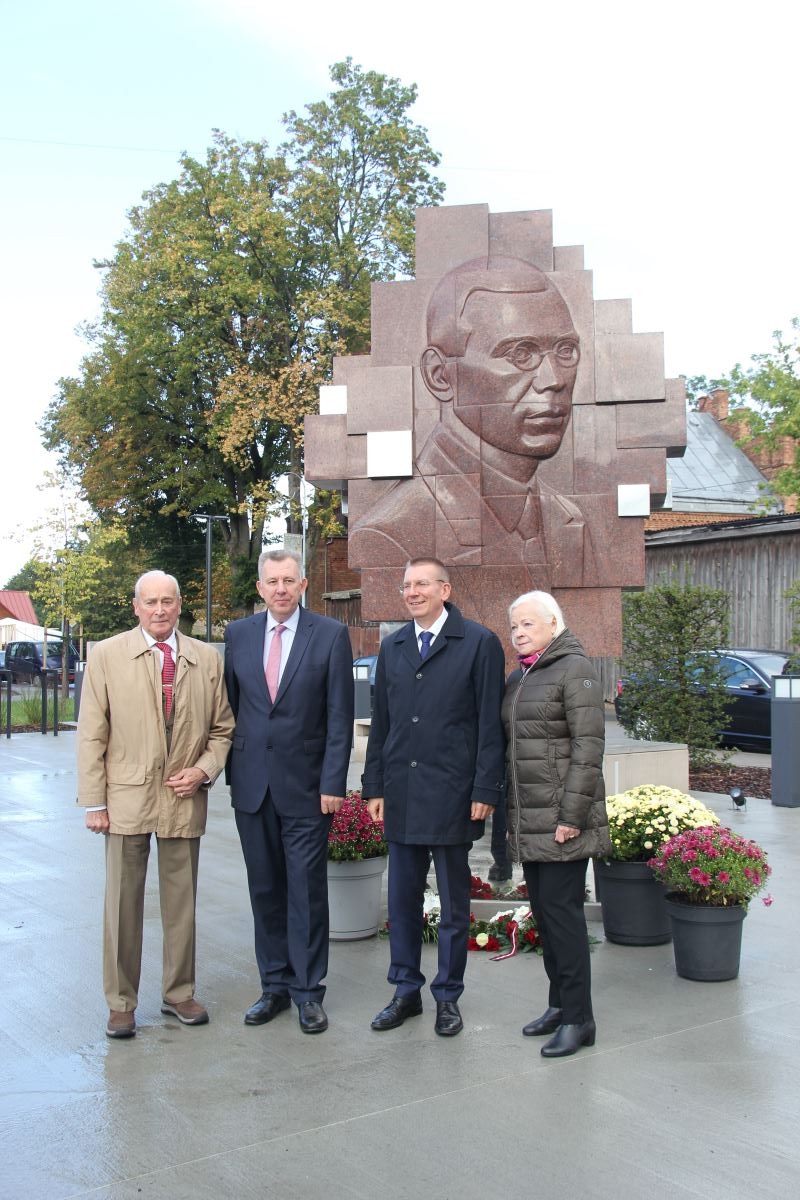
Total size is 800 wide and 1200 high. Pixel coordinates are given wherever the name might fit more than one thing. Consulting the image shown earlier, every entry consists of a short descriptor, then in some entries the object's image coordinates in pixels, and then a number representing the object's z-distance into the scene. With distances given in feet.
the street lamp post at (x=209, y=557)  120.57
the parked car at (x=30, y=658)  144.77
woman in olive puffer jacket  14.79
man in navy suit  16.15
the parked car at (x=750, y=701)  51.67
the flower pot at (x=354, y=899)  19.97
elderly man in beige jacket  15.64
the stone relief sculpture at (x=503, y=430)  29.94
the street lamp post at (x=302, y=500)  101.60
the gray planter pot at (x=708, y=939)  17.72
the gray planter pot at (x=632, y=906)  19.47
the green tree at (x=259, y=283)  103.14
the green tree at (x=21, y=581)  360.99
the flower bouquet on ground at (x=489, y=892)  21.67
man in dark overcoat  15.70
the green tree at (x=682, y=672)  41.81
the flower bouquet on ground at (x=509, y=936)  19.56
